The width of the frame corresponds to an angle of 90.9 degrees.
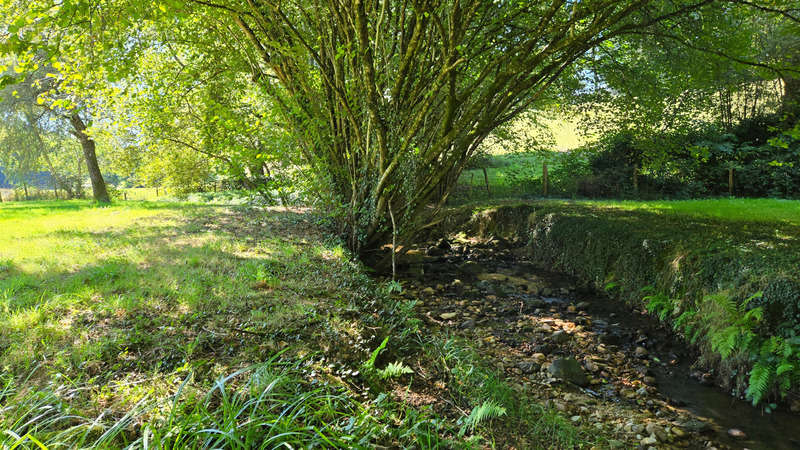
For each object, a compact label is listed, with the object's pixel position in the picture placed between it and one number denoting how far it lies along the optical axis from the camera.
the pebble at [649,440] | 3.15
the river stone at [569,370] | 4.08
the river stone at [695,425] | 3.39
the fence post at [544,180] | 16.31
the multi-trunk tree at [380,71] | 5.26
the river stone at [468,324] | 5.40
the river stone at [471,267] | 8.57
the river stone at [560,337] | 5.05
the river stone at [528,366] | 4.24
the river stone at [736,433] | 3.32
